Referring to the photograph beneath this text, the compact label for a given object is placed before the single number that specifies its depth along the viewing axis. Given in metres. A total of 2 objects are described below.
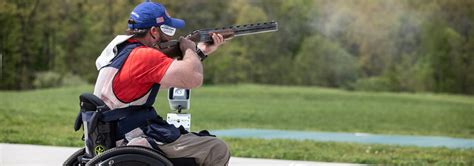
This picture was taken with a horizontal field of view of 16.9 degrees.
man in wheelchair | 7.13
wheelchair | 7.08
